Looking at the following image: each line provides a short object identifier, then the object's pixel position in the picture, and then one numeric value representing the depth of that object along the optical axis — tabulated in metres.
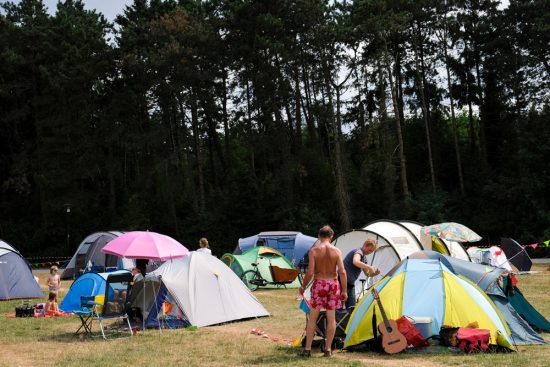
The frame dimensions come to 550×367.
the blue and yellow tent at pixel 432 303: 8.48
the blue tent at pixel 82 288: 13.59
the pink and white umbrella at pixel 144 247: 12.55
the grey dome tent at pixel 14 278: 17.75
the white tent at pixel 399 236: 16.39
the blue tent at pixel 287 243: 22.16
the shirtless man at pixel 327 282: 7.96
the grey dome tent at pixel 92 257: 22.92
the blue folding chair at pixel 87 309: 10.51
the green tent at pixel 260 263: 18.53
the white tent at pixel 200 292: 11.54
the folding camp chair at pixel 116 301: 10.75
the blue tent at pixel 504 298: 8.91
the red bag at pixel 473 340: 7.99
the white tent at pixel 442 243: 17.72
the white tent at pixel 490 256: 18.61
